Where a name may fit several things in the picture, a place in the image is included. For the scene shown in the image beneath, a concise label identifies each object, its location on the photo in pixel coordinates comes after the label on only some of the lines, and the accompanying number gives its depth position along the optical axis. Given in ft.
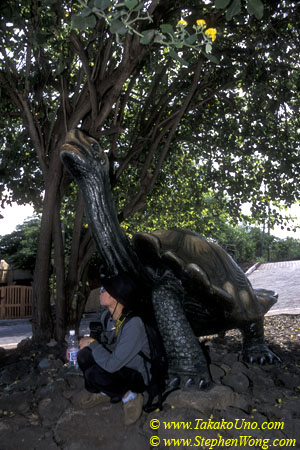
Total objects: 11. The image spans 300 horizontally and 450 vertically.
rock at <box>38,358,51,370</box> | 14.09
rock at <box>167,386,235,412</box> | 9.89
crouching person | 9.00
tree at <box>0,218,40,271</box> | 63.62
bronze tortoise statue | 9.57
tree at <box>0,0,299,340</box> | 16.70
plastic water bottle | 12.72
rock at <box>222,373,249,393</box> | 11.57
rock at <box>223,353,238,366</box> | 13.91
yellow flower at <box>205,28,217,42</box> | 7.02
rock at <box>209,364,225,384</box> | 12.20
